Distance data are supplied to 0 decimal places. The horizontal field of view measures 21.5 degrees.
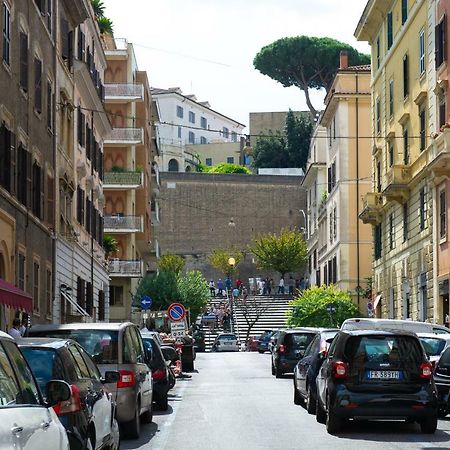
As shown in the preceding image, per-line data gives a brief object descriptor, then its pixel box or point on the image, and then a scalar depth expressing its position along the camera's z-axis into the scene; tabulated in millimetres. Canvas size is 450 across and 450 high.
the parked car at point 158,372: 22562
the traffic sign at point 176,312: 41938
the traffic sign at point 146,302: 51812
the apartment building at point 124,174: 70938
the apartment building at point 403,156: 42844
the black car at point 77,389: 10508
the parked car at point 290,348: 37531
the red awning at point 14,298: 22745
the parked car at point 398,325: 26212
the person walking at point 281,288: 97562
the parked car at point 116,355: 16688
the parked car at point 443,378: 20641
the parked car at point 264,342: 68375
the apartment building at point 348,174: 68062
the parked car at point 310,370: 20891
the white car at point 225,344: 73625
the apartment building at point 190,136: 135375
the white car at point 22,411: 6751
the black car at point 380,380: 17500
